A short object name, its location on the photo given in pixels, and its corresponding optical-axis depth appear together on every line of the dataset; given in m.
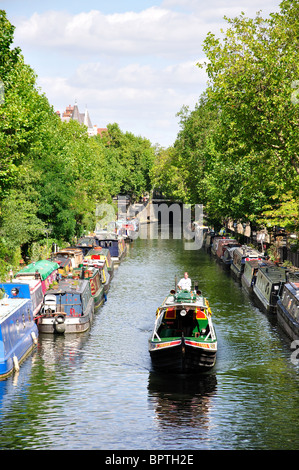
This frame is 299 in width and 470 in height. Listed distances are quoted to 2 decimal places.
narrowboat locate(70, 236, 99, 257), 76.72
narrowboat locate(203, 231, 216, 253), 94.84
